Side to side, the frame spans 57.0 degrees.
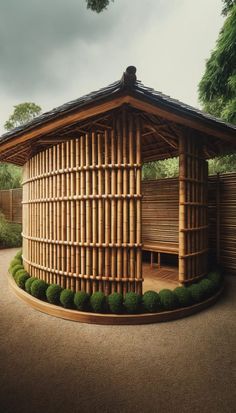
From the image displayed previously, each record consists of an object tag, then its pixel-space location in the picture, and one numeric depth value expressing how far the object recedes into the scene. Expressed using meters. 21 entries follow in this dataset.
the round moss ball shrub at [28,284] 4.58
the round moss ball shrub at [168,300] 3.76
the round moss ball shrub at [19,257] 6.61
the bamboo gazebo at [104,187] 3.88
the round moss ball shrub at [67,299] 3.86
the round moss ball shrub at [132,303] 3.63
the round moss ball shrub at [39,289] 4.30
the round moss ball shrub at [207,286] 4.26
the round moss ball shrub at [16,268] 5.56
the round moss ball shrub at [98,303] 3.67
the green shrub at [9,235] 10.70
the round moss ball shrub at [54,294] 4.05
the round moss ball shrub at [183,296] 3.89
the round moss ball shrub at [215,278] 4.62
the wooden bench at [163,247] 6.31
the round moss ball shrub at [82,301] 3.76
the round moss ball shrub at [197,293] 4.06
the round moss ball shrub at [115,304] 3.63
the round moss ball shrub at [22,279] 4.88
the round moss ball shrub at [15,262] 6.12
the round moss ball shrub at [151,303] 3.68
